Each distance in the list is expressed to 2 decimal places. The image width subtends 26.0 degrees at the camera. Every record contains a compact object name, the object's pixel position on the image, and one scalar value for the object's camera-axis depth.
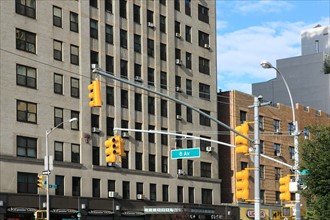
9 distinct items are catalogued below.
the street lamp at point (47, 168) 51.84
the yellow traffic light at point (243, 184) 26.59
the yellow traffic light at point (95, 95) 25.10
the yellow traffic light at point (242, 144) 26.44
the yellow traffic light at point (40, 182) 52.15
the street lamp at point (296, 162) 33.41
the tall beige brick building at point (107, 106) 56.31
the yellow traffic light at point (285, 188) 32.44
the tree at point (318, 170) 32.94
